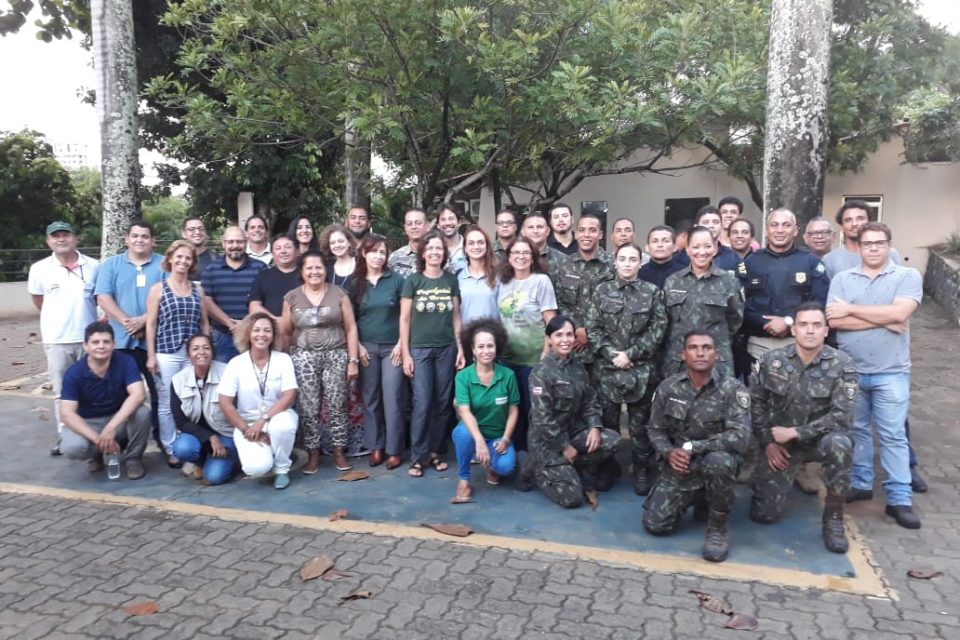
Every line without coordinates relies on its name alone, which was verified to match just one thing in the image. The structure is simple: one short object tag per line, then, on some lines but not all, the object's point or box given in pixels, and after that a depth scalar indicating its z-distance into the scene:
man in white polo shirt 5.78
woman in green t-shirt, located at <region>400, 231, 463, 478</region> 5.29
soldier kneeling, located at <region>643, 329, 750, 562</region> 3.96
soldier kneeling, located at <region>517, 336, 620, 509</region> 4.64
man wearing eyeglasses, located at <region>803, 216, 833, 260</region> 5.26
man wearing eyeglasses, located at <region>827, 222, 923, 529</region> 4.41
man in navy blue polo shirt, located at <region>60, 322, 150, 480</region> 5.17
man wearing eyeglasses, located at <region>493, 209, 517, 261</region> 5.73
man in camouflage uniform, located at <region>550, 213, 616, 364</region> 5.23
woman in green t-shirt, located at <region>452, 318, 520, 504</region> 4.83
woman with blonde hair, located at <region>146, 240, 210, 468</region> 5.44
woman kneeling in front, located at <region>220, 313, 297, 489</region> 5.07
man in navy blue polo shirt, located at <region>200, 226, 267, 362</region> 5.91
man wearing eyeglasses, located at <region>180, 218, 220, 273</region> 6.05
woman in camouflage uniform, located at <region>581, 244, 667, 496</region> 4.77
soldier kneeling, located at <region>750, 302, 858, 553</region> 4.07
